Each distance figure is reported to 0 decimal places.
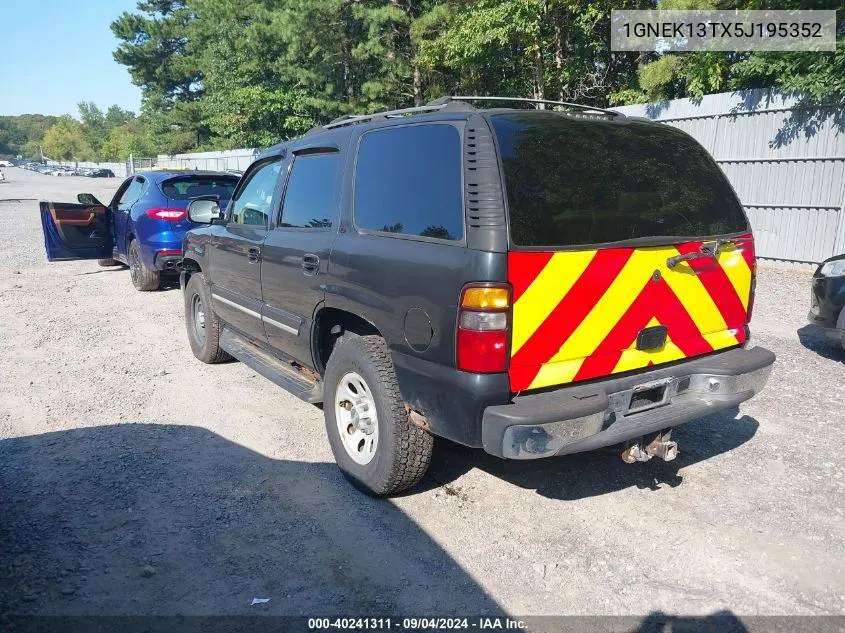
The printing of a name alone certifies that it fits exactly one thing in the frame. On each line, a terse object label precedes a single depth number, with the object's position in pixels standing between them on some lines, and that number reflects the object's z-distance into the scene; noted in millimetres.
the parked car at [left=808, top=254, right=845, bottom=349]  5527
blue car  8492
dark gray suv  2816
